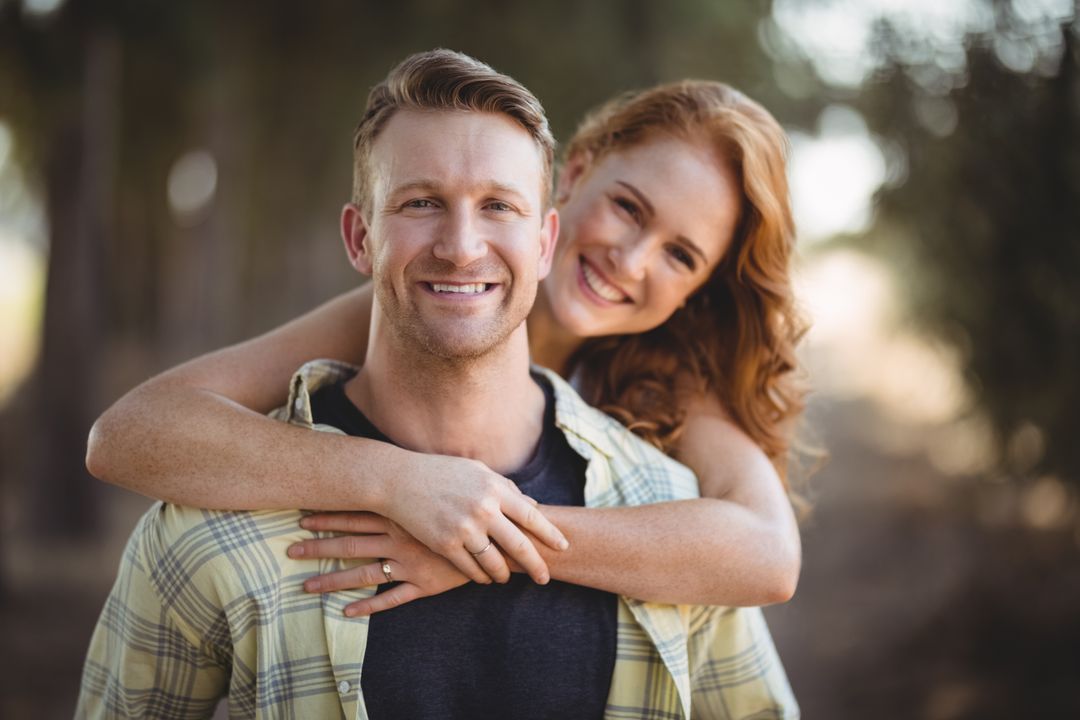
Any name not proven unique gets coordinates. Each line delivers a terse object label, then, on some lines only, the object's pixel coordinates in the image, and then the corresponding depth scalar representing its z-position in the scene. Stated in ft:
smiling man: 6.89
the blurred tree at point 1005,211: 18.58
